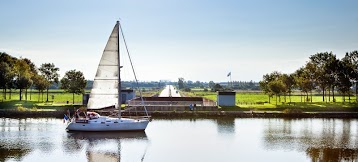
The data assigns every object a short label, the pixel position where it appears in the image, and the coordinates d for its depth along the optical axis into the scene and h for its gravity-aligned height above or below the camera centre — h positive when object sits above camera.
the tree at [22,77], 78.44 +2.36
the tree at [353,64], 82.31 +5.27
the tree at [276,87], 78.44 +0.51
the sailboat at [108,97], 48.38 -0.91
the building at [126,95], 80.35 -1.05
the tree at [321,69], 83.44 +4.27
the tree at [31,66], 93.80 +5.54
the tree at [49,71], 86.50 +3.84
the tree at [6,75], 77.19 +2.76
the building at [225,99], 74.62 -1.71
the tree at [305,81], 82.44 +1.74
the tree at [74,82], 75.69 +1.42
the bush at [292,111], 68.19 -3.58
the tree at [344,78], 81.12 +2.32
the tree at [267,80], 82.25 +2.03
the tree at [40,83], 80.38 +1.31
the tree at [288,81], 84.19 +1.78
